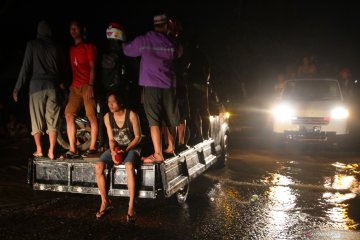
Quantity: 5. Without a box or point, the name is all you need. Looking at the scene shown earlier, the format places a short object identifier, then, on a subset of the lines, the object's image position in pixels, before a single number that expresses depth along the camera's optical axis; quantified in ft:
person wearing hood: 21.39
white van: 39.86
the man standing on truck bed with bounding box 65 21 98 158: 21.25
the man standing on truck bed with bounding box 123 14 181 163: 20.02
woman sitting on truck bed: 18.45
